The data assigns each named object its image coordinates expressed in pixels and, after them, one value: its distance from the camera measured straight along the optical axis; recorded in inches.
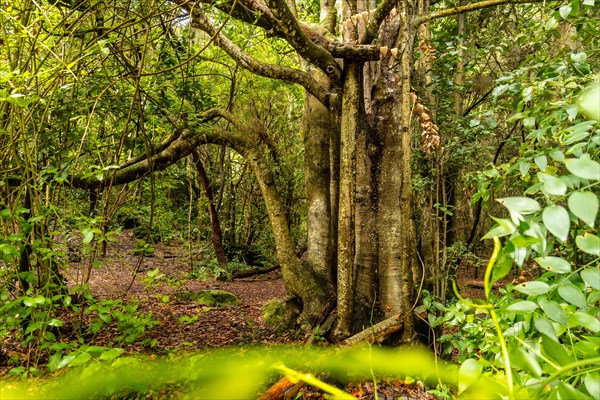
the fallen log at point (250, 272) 389.1
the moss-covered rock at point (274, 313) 197.0
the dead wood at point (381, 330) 131.6
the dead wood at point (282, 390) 96.4
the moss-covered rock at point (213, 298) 248.2
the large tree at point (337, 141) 128.0
